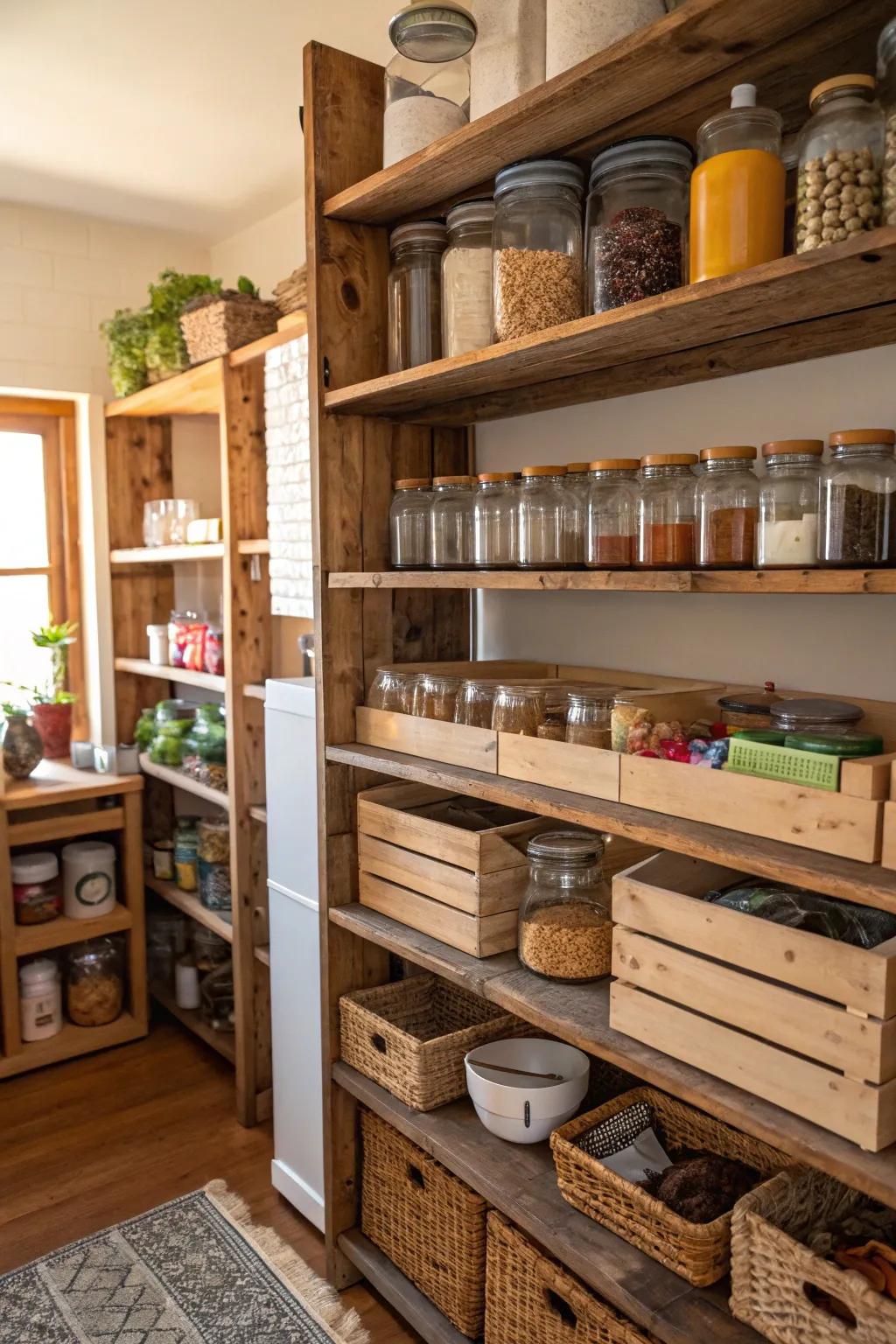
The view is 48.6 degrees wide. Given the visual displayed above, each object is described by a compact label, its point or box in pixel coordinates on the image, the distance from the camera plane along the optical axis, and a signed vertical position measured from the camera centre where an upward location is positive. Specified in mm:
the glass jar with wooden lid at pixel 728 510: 1308 +97
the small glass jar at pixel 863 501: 1164 +96
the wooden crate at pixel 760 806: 1134 -277
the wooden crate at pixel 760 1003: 1102 -513
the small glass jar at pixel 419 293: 1775 +531
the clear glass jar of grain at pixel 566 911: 1579 -534
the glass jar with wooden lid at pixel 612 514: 1468 +106
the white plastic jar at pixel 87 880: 3139 -921
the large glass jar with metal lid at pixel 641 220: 1351 +502
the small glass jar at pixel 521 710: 1634 -207
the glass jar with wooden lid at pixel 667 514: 1393 +101
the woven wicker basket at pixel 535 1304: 1436 -1104
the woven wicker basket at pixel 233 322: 2555 +690
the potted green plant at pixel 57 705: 3393 -400
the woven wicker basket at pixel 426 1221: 1736 -1180
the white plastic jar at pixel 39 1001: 3029 -1258
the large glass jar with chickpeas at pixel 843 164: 1096 +465
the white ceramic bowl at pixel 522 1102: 1660 -874
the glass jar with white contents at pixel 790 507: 1219 +96
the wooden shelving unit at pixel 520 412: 1187 +326
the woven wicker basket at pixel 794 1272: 1141 -848
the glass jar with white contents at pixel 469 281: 1646 +509
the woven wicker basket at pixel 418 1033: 1791 -872
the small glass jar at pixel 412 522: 1880 +122
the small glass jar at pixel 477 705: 1732 -209
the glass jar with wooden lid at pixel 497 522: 1694 +109
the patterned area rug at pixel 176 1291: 1968 -1465
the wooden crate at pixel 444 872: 1672 -505
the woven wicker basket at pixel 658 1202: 1342 -891
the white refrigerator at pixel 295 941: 2207 -814
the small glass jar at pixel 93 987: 3139 -1259
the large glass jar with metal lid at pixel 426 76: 1595 +880
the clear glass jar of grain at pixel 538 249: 1495 +511
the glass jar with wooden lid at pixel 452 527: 1813 +109
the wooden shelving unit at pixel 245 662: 2641 -200
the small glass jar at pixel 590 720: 1525 -210
